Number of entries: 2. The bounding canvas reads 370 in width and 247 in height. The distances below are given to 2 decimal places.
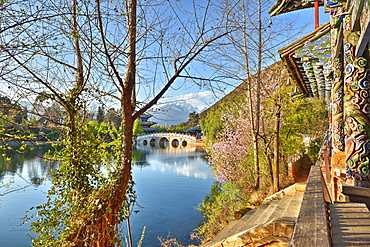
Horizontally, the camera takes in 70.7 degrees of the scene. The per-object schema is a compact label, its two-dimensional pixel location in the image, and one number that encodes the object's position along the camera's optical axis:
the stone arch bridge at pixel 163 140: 44.53
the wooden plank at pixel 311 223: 1.23
